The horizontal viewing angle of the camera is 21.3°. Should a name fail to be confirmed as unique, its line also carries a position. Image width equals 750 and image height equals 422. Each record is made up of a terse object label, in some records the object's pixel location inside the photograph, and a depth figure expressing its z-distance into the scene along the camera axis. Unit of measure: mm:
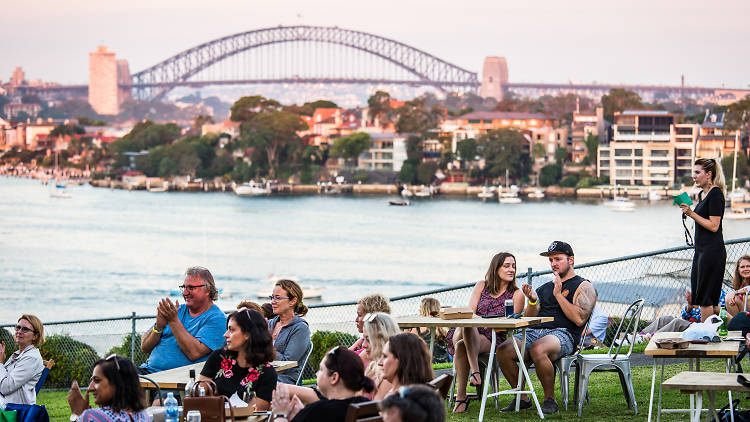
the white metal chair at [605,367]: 10550
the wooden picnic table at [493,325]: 10127
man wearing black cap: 10758
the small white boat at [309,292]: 65701
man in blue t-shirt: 9643
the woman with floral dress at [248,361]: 8146
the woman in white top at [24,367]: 9724
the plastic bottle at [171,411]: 7219
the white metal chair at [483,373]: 11295
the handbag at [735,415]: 8669
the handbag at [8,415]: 9166
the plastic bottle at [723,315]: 14814
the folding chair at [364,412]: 6534
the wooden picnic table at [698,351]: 8830
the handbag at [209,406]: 7279
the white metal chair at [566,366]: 10758
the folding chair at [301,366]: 9979
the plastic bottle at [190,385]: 7648
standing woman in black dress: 11537
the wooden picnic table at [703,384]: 8018
